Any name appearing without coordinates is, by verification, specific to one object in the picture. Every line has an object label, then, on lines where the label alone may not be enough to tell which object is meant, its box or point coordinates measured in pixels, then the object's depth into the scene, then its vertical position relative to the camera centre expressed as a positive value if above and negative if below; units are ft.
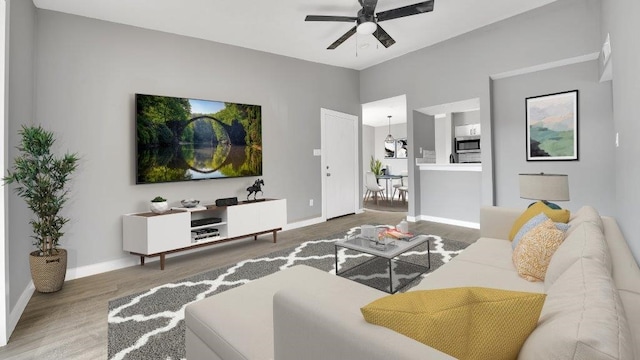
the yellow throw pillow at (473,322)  2.52 -1.21
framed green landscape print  12.73 +2.13
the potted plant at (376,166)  30.83 +1.33
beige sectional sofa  2.24 -1.31
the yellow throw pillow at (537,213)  7.09 -0.92
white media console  10.59 -1.68
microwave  25.24 +2.75
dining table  26.81 -0.10
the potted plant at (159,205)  11.13 -0.80
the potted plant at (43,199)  8.18 -0.39
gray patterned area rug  6.22 -3.10
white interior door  18.43 +1.06
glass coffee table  8.30 -2.91
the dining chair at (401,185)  26.18 -0.56
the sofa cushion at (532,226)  6.48 -1.07
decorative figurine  14.02 -0.30
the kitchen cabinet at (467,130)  24.93 +3.96
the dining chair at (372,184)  25.03 -0.39
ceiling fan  9.92 +5.59
